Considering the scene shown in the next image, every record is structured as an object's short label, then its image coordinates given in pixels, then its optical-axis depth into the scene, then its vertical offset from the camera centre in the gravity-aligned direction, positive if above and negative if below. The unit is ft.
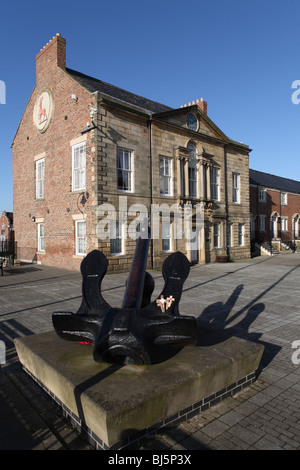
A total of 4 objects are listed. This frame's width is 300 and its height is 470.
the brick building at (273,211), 102.83 +7.07
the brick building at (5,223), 98.49 +4.13
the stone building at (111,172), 50.90 +12.06
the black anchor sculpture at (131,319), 10.89 -3.20
